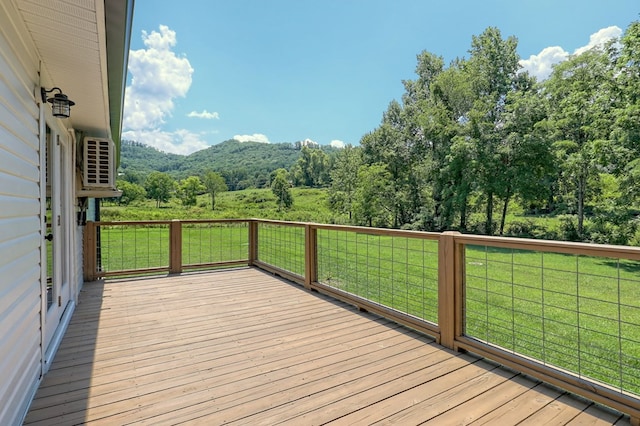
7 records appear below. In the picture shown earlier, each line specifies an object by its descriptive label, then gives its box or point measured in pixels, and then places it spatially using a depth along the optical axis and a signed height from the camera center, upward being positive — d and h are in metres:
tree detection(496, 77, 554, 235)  13.84 +2.23
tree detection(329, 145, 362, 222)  24.06 +2.25
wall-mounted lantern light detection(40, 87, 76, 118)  2.61 +0.81
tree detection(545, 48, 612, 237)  10.82 +3.20
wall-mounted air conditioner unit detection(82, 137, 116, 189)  4.54 +0.63
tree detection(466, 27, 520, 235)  14.51 +5.09
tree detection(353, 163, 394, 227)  18.61 +0.68
